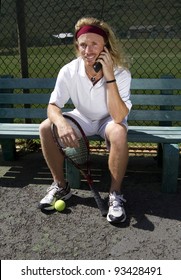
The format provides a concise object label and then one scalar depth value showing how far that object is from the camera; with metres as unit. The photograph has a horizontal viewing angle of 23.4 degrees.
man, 3.00
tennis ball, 3.15
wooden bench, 3.35
